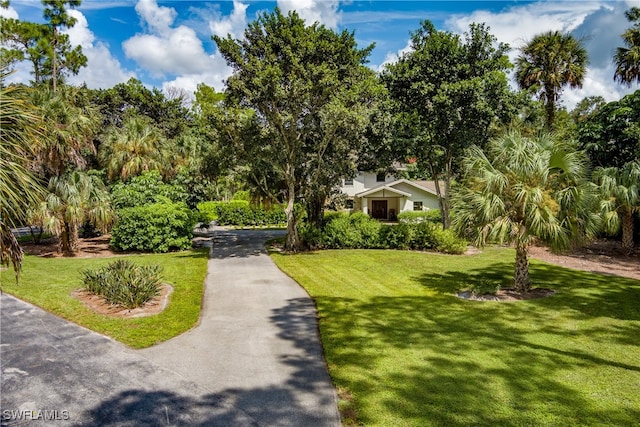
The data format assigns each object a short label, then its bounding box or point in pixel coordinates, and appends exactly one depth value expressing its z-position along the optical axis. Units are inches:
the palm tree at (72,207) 625.0
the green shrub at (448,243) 719.7
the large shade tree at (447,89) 682.8
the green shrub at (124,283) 361.7
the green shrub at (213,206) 1387.8
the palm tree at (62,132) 611.2
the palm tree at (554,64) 857.5
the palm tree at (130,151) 879.7
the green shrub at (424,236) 748.0
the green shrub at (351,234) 773.9
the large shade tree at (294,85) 626.8
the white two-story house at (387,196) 1444.4
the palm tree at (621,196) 620.4
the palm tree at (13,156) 172.4
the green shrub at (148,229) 717.3
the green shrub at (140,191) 778.2
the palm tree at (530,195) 380.2
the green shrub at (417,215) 1327.3
